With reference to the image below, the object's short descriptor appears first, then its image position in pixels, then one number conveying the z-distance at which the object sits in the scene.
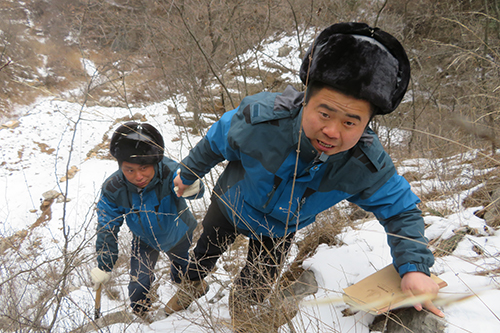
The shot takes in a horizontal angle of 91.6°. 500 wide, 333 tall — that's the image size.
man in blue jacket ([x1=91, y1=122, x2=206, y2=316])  1.80
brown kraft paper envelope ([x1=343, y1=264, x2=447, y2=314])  1.14
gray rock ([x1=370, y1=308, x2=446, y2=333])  1.05
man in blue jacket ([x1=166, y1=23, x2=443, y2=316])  0.98
